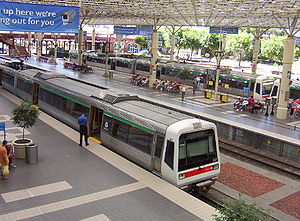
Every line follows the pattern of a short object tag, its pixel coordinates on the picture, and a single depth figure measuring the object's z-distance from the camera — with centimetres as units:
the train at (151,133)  1142
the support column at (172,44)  5203
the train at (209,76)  3125
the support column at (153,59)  3750
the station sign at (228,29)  3956
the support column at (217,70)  3003
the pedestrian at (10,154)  1224
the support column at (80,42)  4534
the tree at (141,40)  9344
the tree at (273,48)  6100
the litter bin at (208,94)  3184
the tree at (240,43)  7006
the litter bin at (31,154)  1302
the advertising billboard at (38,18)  1666
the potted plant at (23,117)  1353
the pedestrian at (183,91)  3019
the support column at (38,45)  5512
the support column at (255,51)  4218
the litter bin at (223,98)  3090
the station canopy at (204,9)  2772
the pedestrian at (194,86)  3449
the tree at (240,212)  598
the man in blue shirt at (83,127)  1486
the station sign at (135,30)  4656
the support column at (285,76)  2536
